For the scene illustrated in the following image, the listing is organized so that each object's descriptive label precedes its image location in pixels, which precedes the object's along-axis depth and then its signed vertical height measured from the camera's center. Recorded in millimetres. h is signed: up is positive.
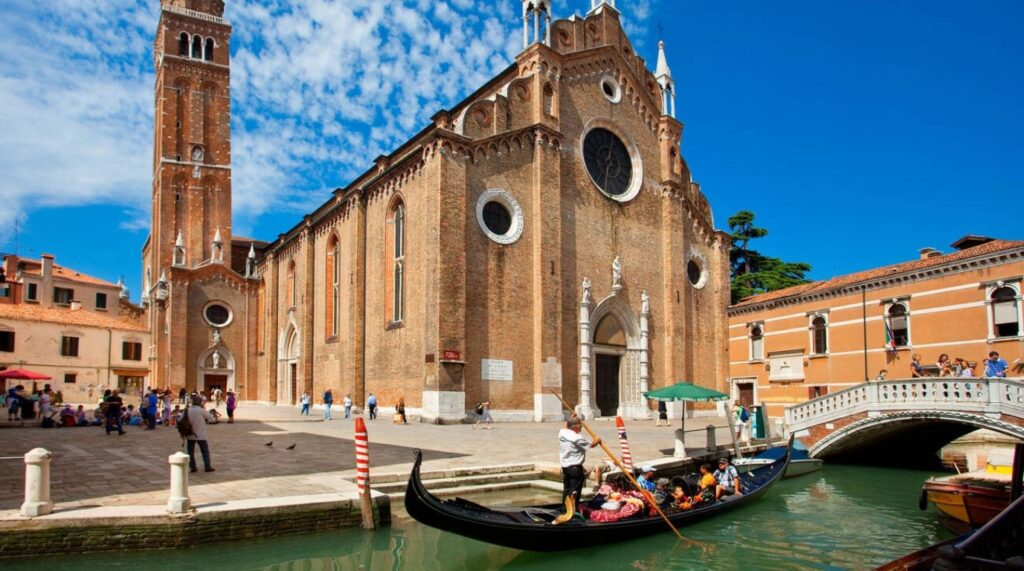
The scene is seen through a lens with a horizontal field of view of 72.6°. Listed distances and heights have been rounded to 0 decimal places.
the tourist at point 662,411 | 25275 -2561
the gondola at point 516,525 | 8258 -2235
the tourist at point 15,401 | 21719 -1740
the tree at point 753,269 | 40719 +4353
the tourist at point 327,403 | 24922 -2118
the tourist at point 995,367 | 15969 -644
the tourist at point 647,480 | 10590 -2125
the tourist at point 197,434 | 11398 -1461
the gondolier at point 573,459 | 9617 -1613
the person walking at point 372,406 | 23609 -2128
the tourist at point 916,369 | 20219 -881
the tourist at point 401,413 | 21764 -2181
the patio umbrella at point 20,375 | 23047 -954
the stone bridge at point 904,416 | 14094 -1716
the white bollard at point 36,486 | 7676 -1543
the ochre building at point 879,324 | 20578 +535
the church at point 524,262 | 22516 +3059
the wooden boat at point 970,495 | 10461 -2403
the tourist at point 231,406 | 22759 -2011
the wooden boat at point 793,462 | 15245 -2748
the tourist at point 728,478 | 11703 -2328
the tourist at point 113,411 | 17750 -1681
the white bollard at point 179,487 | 8227 -1678
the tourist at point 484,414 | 21327 -2203
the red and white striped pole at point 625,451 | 12783 -2008
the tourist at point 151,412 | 20344 -1950
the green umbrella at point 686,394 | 15891 -1202
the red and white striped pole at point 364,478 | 9227 -1787
